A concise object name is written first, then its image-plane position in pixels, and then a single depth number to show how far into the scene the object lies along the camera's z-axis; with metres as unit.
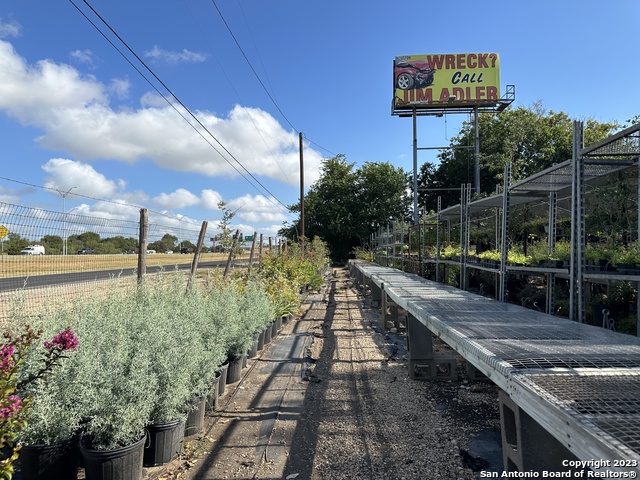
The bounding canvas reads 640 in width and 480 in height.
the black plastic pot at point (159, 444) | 2.86
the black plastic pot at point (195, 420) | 3.36
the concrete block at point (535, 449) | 1.81
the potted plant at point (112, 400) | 2.42
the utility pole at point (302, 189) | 21.55
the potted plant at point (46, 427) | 2.31
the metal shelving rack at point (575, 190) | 4.05
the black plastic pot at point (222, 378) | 4.17
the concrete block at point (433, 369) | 4.83
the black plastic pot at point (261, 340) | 6.22
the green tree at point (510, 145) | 19.05
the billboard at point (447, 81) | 23.53
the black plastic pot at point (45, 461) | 2.37
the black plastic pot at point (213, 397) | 3.83
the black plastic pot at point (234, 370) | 4.71
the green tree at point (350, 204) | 31.94
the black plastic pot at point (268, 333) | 6.61
